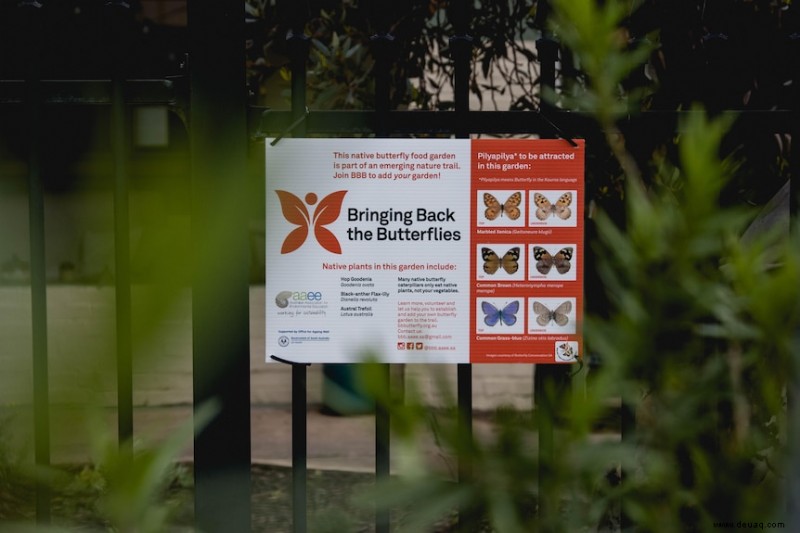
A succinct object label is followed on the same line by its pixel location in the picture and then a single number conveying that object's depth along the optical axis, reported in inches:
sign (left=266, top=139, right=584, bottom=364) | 166.7
